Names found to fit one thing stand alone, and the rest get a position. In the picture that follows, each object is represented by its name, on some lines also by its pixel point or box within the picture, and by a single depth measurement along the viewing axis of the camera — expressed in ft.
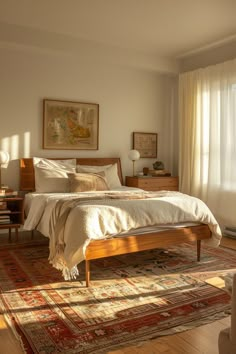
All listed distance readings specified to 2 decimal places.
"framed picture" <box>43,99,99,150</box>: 16.84
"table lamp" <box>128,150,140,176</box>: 18.58
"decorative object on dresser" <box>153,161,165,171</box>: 19.52
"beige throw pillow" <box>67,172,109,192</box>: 14.57
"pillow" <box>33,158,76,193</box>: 15.11
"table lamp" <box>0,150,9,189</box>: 14.84
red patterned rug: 7.14
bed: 10.03
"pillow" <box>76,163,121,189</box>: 16.56
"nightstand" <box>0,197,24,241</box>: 14.30
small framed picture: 19.57
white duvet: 9.76
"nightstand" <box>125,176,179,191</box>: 17.93
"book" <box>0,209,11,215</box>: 14.26
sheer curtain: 16.29
